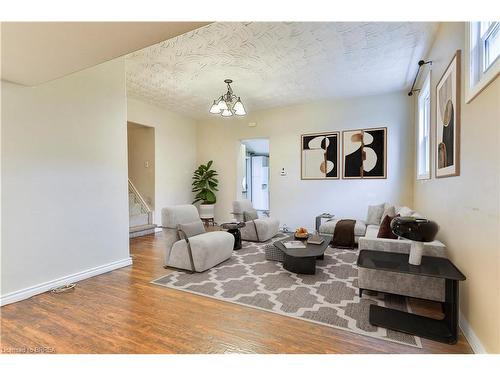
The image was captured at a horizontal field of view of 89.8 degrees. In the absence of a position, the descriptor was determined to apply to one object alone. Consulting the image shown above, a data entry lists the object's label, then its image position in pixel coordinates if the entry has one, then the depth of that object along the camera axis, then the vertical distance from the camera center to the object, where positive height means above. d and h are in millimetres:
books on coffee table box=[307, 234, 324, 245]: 3564 -838
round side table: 4379 -872
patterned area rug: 2187 -1194
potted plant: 6887 -163
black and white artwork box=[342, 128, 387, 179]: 5215 +622
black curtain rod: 3467 +1701
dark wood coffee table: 3133 -1006
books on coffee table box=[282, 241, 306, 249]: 3411 -876
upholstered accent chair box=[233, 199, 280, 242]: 4977 -850
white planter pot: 6875 -795
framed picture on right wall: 2242 +615
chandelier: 4059 +1234
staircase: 5602 -770
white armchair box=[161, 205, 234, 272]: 3307 -837
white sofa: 2291 -928
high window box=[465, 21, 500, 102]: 1652 +925
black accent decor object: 2105 -401
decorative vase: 2170 -622
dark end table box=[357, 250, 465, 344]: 1893 -1000
